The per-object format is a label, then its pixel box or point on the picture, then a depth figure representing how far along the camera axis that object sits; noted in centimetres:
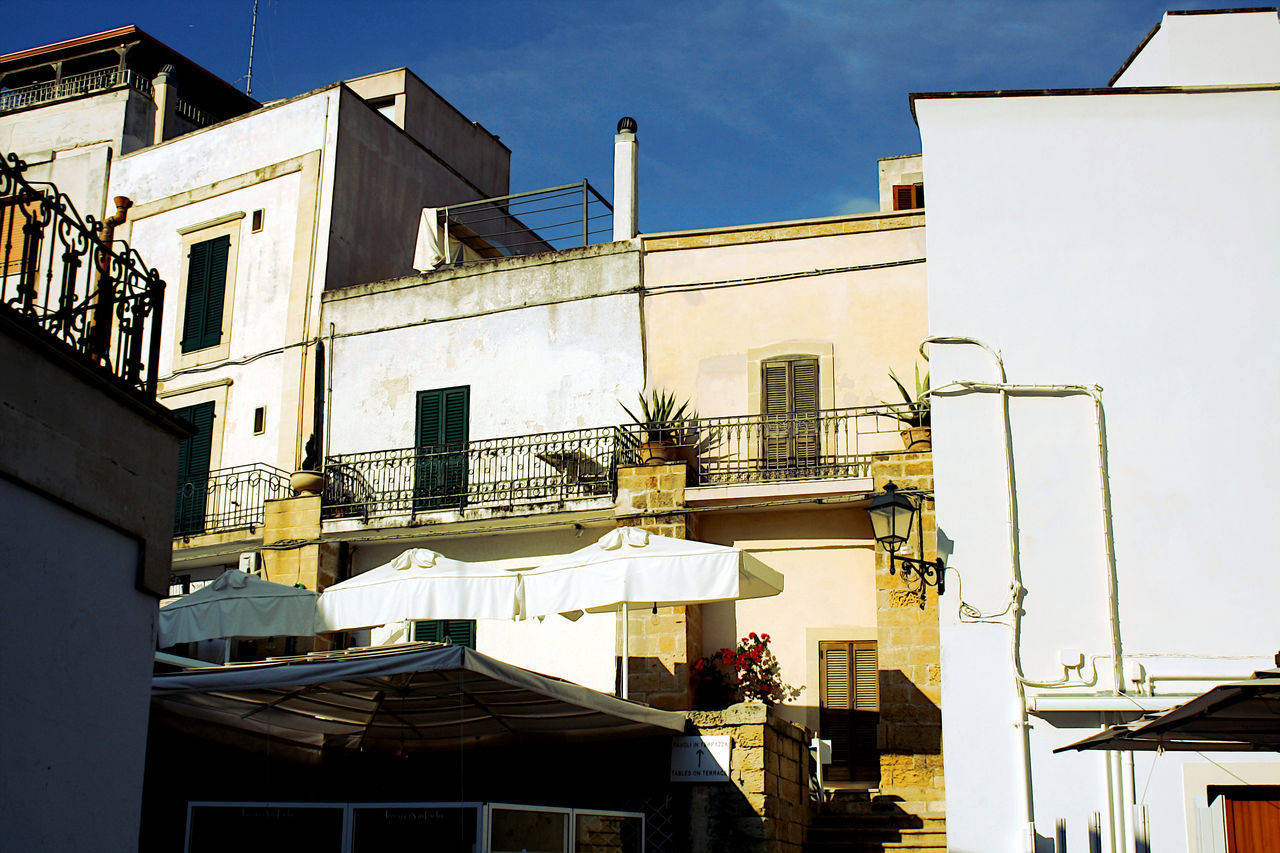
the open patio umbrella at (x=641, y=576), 1259
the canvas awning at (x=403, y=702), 910
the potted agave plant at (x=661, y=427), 1748
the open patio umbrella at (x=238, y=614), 1376
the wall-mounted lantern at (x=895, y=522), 1096
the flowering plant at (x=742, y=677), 1642
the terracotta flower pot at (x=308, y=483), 1955
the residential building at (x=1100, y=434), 1048
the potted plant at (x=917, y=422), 1640
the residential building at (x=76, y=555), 629
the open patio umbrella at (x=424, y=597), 1324
